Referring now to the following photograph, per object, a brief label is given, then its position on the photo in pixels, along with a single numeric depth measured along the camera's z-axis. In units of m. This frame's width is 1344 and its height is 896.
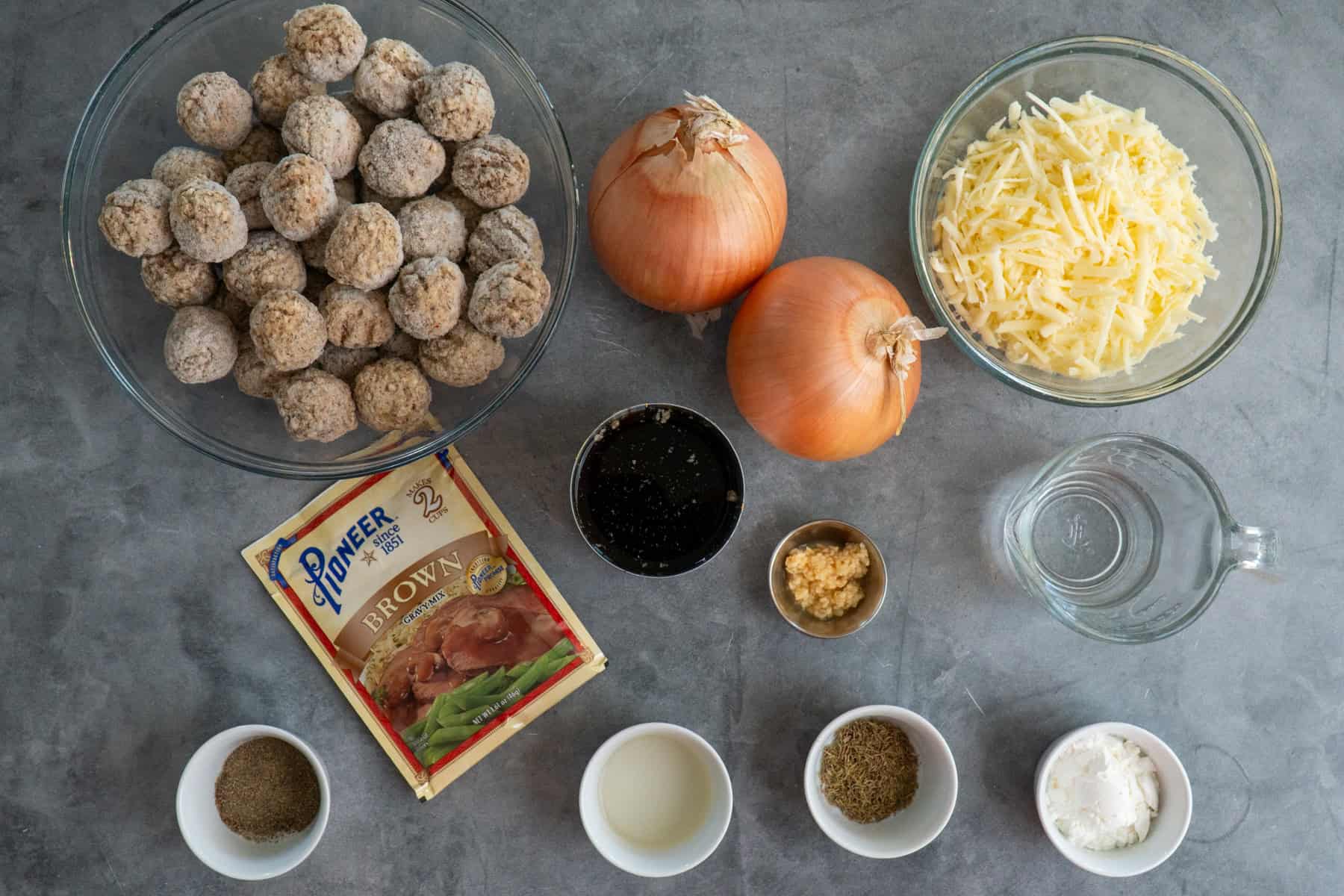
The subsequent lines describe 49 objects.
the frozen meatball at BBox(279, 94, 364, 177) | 0.54
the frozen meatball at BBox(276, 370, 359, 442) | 0.55
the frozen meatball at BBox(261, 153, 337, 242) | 0.53
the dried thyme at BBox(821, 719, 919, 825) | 0.66
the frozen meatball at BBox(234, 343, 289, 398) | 0.56
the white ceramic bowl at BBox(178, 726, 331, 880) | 0.63
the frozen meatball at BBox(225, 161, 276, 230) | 0.55
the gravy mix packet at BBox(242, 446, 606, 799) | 0.66
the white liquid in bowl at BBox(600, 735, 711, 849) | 0.66
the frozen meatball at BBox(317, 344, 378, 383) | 0.57
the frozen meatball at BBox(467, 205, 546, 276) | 0.56
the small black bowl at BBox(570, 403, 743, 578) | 0.64
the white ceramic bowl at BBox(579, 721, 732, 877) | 0.64
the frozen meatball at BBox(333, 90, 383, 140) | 0.57
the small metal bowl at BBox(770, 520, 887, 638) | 0.66
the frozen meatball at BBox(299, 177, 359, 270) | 0.55
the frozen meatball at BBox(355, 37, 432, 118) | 0.55
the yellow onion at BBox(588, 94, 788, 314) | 0.57
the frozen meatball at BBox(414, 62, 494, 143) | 0.55
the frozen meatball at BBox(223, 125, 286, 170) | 0.56
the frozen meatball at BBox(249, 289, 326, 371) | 0.53
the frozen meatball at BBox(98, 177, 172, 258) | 0.53
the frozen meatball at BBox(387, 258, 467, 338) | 0.54
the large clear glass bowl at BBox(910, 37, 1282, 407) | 0.63
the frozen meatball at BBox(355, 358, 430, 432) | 0.56
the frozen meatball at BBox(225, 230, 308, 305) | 0.55
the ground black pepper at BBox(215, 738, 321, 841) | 0.65
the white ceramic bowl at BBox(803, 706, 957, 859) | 0.65
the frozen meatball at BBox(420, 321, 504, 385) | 0.56
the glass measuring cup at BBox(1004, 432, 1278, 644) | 0.65
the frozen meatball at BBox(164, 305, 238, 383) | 0.55
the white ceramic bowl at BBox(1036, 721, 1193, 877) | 0.65
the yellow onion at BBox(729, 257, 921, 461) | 0.60
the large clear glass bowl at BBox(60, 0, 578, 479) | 0.58
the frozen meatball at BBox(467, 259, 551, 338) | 0.55
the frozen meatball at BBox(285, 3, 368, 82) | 0.54
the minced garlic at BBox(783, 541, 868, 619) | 0.65
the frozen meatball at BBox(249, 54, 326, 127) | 0.56
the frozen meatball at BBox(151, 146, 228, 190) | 0.55
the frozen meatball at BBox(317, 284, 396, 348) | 0.55
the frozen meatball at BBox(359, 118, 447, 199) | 0.55
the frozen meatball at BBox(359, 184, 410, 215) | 0.56
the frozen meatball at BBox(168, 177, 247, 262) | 0.53
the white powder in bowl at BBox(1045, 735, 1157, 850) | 0.65
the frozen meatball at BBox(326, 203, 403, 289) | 0.53
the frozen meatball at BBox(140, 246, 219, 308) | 0.55
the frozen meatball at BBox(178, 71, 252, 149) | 0.54
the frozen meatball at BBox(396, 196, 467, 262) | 0.55
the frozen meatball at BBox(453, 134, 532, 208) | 0.56
